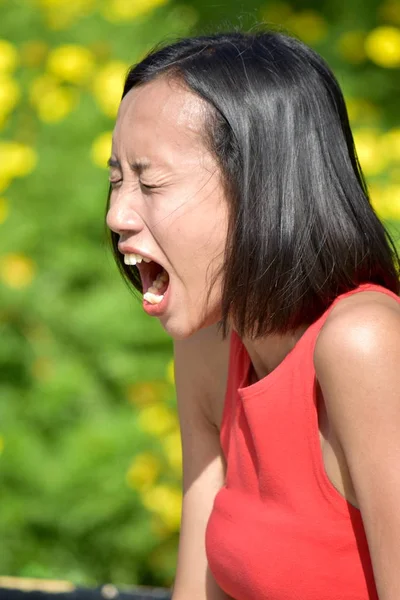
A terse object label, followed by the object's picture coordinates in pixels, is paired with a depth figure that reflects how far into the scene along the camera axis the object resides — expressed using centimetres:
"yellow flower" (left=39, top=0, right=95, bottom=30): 816
